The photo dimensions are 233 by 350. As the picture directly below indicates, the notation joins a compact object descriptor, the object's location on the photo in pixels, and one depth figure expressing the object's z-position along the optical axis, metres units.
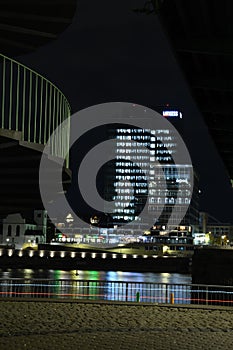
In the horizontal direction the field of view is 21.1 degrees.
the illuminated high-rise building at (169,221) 196.75
